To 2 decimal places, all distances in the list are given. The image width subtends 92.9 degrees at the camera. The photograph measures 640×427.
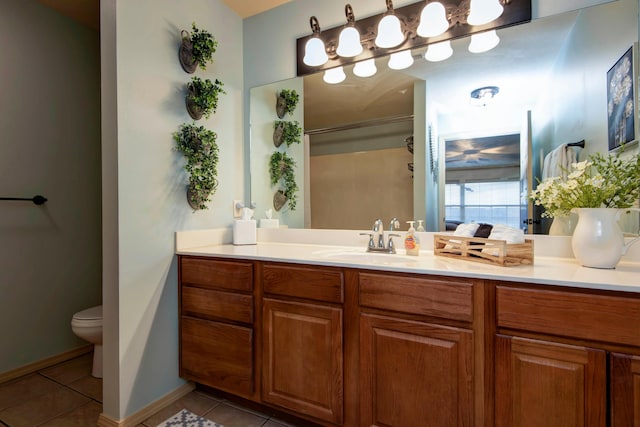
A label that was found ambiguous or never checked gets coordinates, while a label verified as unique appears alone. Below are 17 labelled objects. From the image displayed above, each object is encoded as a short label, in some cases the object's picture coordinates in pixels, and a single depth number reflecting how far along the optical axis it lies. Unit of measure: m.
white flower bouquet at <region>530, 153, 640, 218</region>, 1.13
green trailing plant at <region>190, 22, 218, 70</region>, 1.76
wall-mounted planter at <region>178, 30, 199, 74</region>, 1.74
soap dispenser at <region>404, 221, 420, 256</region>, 1.52
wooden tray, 1.18
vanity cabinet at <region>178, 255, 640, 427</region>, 0.91
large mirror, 1.35
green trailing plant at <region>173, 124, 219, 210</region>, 1.73
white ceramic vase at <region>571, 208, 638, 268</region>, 1.10
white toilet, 1.85
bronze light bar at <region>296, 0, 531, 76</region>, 1.46
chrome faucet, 1.63
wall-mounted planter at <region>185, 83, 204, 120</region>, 1.76
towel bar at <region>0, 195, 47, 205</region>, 2.03
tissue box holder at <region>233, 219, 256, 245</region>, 1.95
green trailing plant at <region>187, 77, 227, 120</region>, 1.76
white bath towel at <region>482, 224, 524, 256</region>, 1.25
